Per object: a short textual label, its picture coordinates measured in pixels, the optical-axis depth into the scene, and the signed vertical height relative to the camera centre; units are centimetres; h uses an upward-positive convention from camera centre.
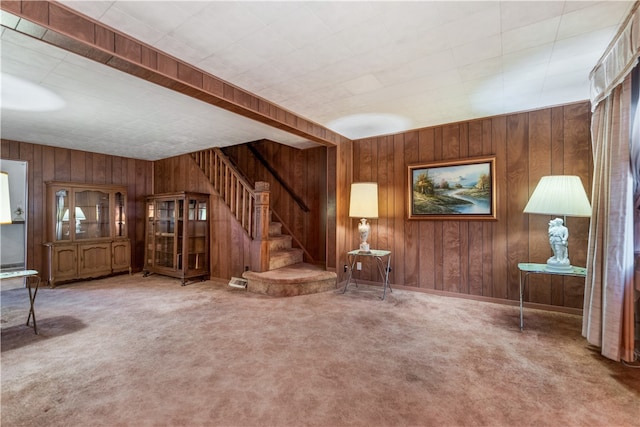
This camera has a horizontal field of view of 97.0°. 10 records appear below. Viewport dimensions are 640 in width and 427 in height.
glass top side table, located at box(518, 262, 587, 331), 257 -56
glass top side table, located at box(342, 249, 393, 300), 391 -78
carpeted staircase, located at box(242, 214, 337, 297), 391 -94
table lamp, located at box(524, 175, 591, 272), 264 +6
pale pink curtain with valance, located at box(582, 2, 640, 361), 202 -7
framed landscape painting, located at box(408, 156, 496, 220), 362 +29
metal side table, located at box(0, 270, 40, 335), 249 -58
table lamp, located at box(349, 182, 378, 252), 405 +11
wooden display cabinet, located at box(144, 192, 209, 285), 478 -45
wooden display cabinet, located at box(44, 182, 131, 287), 470 -37
